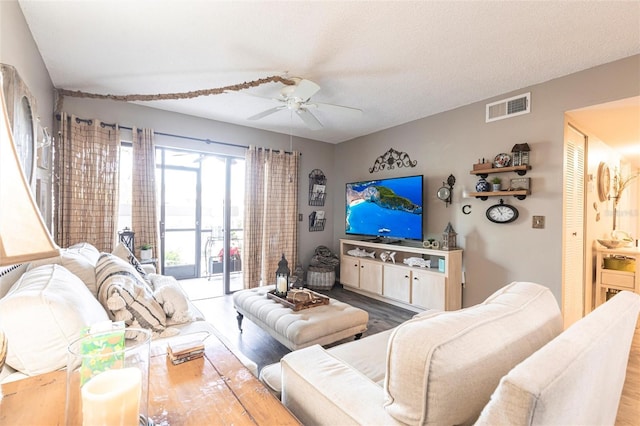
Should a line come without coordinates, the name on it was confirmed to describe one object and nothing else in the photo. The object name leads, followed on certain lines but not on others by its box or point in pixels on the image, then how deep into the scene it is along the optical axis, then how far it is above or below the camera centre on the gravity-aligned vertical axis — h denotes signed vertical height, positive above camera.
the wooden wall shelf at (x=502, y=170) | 2.88 +0.45
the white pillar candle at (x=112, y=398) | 0.61 -0.41
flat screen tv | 3.79 +0.06
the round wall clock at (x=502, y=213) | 3.01 -0.01
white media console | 3.31 -0.86
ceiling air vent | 2.93 +1.13
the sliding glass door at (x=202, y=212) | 4.32 -0.02
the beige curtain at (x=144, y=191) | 3.51 +0.24
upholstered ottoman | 2.17 -0.91
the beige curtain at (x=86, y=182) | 3.05 +0.31
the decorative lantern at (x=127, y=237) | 3.26 -0.31
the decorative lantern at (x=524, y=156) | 2.90 +0.58
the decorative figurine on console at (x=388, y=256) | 3.98 -0.64
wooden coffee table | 0.75 -0.56
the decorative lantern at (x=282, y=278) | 2.71 -0.65
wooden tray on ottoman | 2.50 -0.82
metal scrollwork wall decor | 4.15 +0.78
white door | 2.78 -0.16
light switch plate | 2.82 -0.10
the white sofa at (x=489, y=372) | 0.58 -0.40
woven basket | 4.64 -1.10
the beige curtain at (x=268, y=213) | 4.38 -0.03
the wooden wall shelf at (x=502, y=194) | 2.90 +0.20
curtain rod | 3.19 +1.01
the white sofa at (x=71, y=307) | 0.99 -0.43
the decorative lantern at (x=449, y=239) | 3.44 -0.33
